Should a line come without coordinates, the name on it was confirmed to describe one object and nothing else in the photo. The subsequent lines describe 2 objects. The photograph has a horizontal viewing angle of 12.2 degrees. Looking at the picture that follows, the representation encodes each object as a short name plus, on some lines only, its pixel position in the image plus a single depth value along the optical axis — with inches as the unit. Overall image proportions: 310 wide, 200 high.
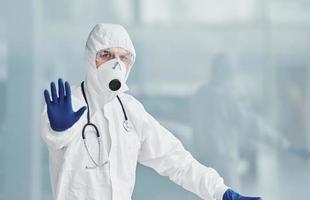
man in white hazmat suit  221.7
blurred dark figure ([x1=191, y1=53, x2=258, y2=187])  287.4
